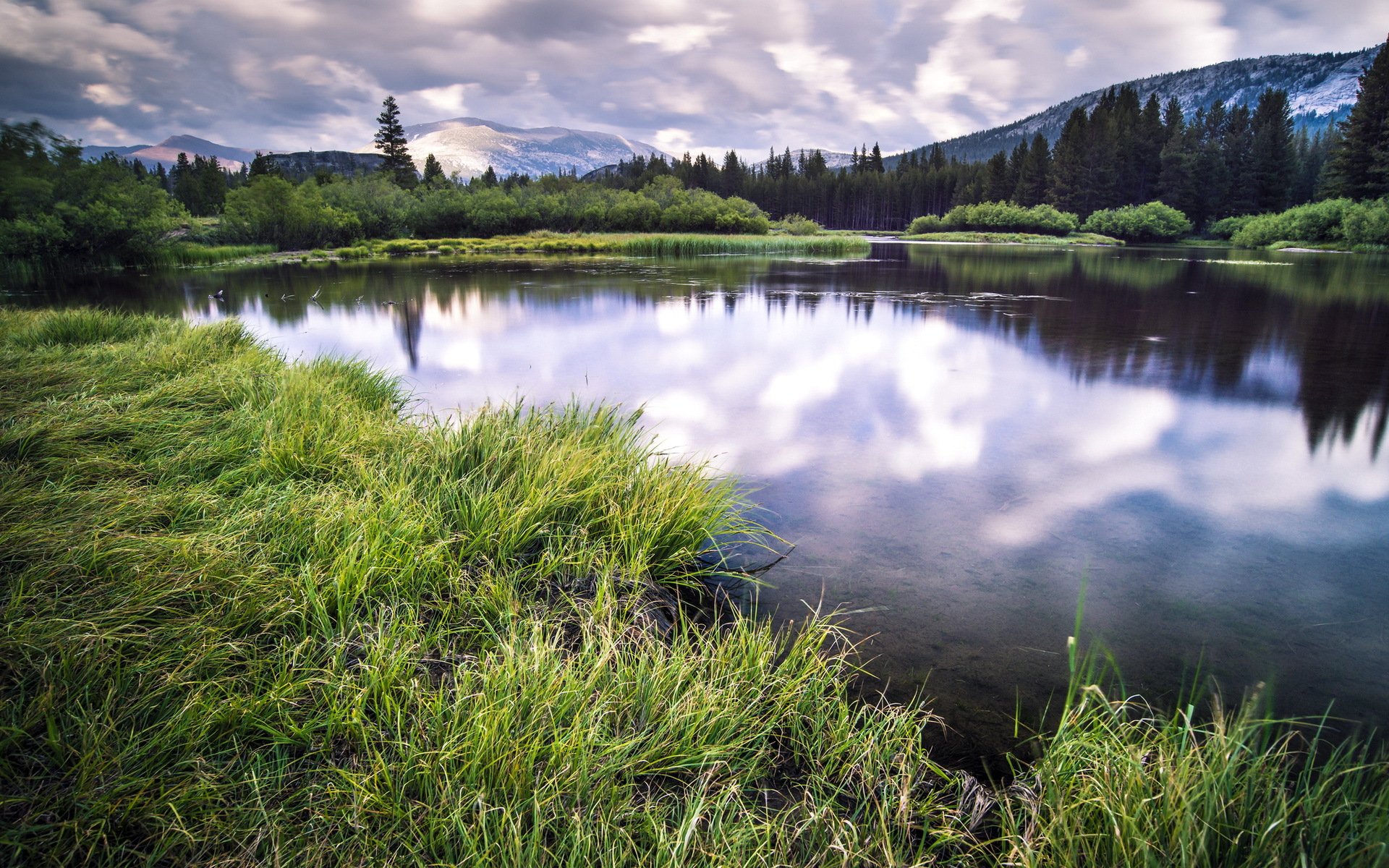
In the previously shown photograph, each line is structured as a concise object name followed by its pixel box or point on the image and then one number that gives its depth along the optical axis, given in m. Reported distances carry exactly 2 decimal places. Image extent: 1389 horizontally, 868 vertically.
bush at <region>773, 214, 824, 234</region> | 61.50
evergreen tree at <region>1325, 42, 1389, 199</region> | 46.66
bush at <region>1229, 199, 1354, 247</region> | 42.62
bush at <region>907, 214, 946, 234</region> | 79.69
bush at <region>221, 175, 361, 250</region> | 42.50
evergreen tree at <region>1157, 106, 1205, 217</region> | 64.00
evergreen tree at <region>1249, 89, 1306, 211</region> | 60.94
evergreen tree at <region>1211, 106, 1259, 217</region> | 62.47
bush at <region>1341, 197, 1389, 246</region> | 36.91
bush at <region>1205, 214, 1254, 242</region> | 55.93
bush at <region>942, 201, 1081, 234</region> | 63.94
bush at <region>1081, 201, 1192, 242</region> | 57.66
